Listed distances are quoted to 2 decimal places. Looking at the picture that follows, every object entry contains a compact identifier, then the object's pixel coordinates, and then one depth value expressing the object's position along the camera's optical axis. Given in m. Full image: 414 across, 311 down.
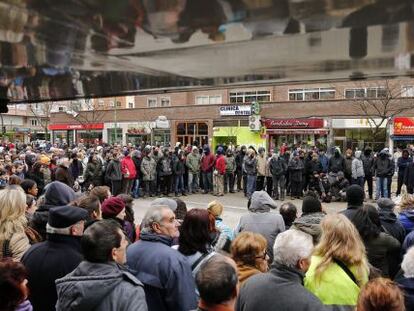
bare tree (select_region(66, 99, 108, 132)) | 48.66
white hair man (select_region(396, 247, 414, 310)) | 3.24
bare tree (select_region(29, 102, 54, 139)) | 54.11
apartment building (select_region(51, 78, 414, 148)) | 33.78
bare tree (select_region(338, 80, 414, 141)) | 31.50
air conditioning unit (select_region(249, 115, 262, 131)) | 37.66
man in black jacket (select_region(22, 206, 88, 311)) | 3.38
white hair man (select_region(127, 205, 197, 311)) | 3.16
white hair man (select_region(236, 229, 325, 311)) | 2.72
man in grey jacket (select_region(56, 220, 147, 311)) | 2.61
